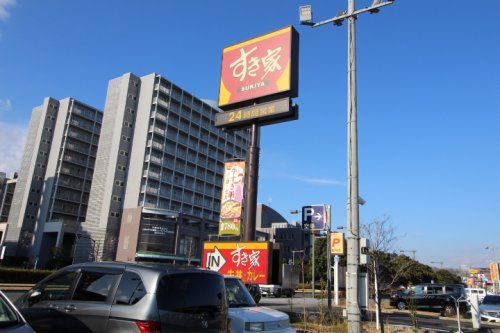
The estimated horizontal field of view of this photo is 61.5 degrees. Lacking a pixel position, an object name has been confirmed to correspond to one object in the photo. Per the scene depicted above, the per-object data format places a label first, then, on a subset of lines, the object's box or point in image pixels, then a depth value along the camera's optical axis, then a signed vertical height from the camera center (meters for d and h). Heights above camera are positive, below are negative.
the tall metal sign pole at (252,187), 17.33 +3.83
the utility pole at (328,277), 16.70 +0.29
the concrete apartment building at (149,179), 81.12 +19.80
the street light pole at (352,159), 10.82 +3.61
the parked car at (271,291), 41.75 -0.96
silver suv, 5.42 -0.38
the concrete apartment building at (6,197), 107.94 +17.21
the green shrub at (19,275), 38.51 -0.84
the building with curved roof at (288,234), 125.26 +14.13
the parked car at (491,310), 22.34 -0.82
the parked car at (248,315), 8.08 -0.68
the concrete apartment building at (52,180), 87.38 +19.54
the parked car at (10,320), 4.20 -0.54
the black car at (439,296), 26.48 -0.34
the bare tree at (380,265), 12.88 +0.86
